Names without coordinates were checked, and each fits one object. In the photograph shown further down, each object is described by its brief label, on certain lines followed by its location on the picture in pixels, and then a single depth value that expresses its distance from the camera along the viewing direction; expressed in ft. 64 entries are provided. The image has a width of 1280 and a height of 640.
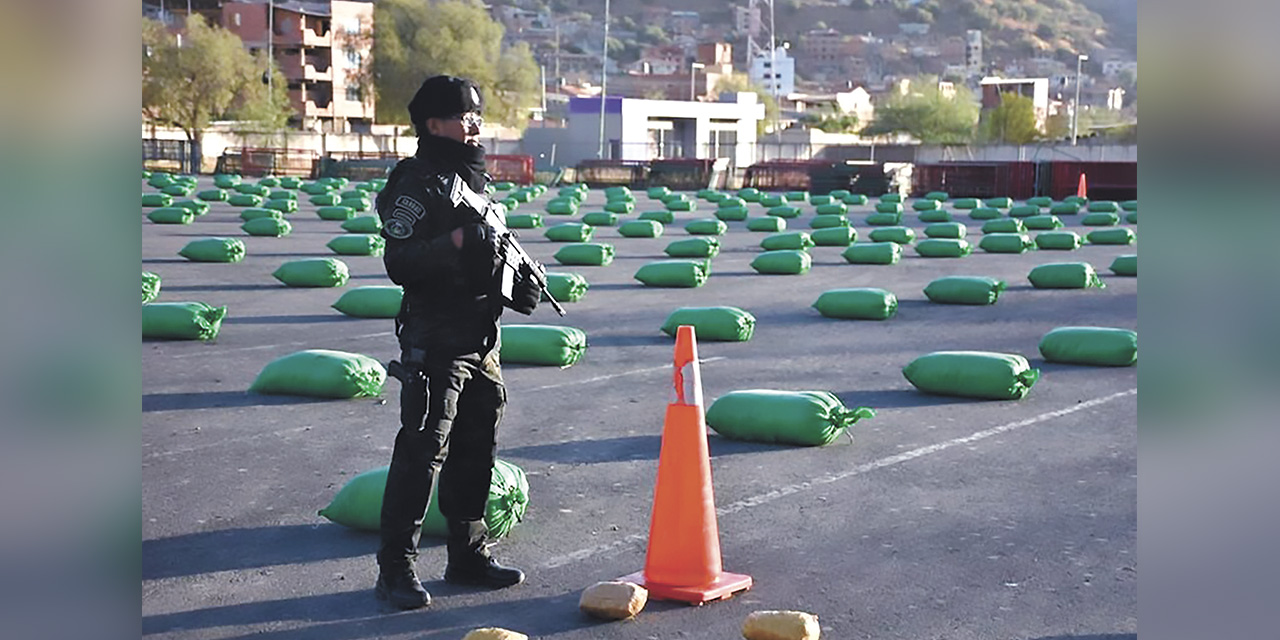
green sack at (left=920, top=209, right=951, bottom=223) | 94.28
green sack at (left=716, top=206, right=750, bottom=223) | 98.73
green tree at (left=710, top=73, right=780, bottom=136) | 425.20
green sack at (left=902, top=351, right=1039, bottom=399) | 33.04
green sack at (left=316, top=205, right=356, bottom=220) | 94.89
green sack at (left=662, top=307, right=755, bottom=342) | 42.34
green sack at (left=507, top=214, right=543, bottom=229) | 88.79
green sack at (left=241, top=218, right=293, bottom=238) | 81.66
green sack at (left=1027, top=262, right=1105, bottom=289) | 56.59
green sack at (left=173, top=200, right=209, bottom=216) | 95.49
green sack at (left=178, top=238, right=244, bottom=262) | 66.13
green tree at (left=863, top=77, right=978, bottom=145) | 390.21
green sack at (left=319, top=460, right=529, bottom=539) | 20.98
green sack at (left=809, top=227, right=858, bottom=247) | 77.30
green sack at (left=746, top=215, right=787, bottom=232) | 88.02
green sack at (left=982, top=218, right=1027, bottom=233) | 83.51
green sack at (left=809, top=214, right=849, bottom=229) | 86.63
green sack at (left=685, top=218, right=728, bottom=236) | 84.17
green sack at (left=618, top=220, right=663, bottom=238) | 82.43
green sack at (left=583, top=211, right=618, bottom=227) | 93.09
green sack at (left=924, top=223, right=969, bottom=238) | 80.23
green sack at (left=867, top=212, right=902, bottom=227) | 93.45
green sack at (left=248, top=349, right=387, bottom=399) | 32.86
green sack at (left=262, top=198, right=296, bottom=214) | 100.27
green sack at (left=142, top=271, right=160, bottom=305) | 50.16
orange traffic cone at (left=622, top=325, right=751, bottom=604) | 18.48
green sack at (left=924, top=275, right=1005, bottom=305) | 51.70
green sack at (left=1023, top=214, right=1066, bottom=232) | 87.81
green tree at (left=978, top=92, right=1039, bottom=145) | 310.24
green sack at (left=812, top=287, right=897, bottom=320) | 48.06
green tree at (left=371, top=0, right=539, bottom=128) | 351.67
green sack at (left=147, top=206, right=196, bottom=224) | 89.09
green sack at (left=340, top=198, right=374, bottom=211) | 102.27
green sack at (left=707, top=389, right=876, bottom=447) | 27.89
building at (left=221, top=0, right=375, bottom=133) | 373.61
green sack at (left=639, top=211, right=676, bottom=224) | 95.04
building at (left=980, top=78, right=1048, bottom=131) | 425.28
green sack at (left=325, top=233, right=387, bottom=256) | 69.82
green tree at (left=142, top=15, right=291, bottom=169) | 254.68
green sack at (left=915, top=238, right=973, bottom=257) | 72.59
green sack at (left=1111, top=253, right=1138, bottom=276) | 60.75
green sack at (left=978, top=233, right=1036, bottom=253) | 73.77
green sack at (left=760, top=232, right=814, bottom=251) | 71.87
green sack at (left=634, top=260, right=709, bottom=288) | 58.03
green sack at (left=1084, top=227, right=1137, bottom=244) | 77.15
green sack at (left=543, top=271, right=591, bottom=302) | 51.01
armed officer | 17.17
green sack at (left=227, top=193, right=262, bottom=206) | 107.02
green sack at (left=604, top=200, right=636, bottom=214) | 104.68
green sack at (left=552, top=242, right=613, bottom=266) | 65.21
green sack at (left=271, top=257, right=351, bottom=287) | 56.65
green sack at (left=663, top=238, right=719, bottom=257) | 68.69
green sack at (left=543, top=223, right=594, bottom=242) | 78.23
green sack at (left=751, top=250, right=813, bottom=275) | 62.95
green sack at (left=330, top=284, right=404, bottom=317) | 47.52
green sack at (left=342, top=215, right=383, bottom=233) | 81.05
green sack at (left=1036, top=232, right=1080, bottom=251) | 74.84
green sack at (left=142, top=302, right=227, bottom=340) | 42.01
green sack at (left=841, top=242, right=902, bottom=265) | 67.31
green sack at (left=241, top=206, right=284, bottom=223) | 88.63
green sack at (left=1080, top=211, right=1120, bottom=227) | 90.33
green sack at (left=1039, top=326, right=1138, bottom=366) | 37.47
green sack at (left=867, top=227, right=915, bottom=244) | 78.38
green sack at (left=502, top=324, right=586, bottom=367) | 37.91
